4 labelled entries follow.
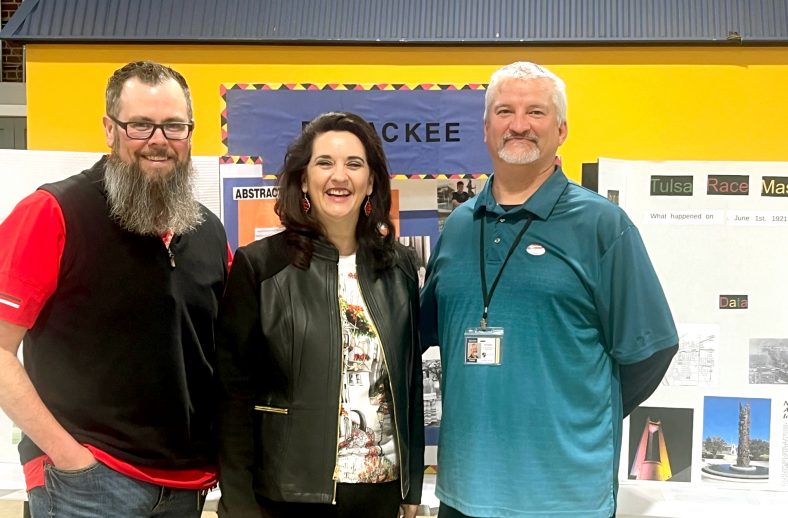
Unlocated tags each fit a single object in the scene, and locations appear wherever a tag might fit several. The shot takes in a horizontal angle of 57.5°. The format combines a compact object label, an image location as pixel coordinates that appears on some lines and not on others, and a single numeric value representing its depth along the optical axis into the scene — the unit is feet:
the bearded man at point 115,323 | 5.28
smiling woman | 5.41
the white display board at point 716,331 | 9.12
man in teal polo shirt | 5.70
